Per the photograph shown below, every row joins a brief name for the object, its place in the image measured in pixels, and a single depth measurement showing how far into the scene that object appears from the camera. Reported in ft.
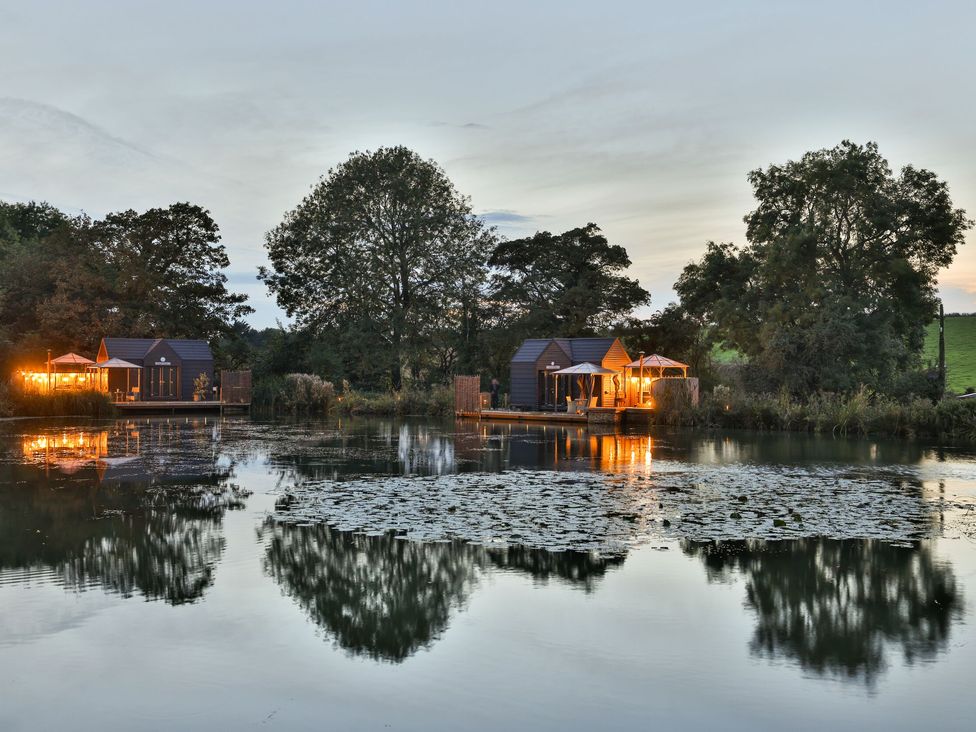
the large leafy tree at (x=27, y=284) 166.40
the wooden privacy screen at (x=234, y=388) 151.23
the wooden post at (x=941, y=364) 122.21
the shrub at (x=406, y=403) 141.18
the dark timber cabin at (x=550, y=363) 132.98
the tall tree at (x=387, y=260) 166.30
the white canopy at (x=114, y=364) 146.13
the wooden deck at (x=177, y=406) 140.05
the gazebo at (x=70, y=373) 144.66
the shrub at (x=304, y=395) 146.41
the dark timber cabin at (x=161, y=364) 154.40
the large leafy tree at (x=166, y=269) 171.12
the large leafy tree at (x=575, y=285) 163.84
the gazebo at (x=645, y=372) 117.50
